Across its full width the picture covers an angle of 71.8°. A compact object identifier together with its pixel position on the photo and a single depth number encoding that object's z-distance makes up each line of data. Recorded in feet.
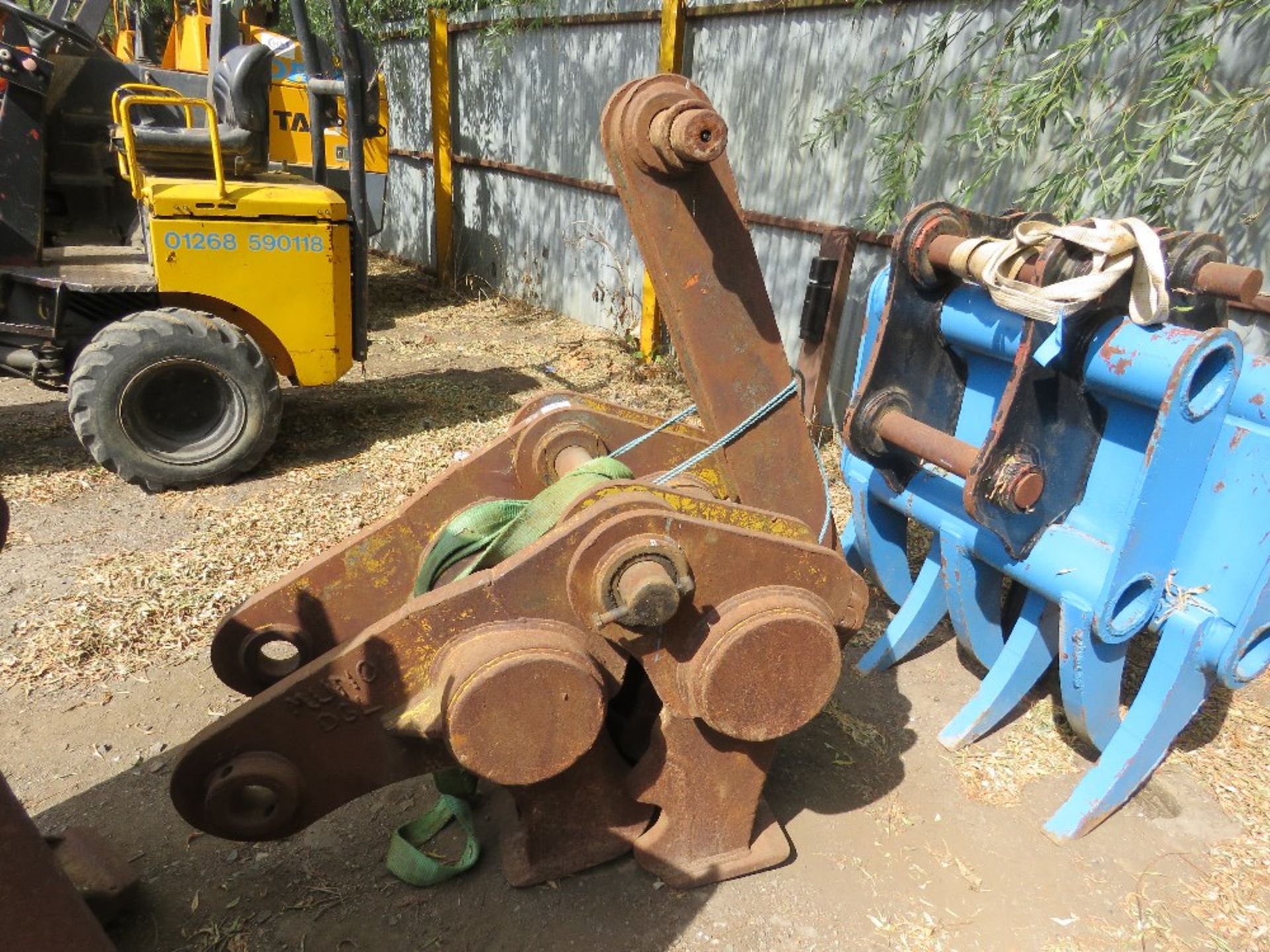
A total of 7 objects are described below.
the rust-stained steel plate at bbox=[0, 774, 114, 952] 3.83
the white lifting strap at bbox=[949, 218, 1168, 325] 6.66
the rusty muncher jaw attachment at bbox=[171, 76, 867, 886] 5.54
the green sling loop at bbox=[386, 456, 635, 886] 6.44
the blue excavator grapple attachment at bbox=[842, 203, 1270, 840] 7.02
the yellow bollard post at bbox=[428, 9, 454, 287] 28.76
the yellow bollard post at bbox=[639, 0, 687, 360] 19.57
